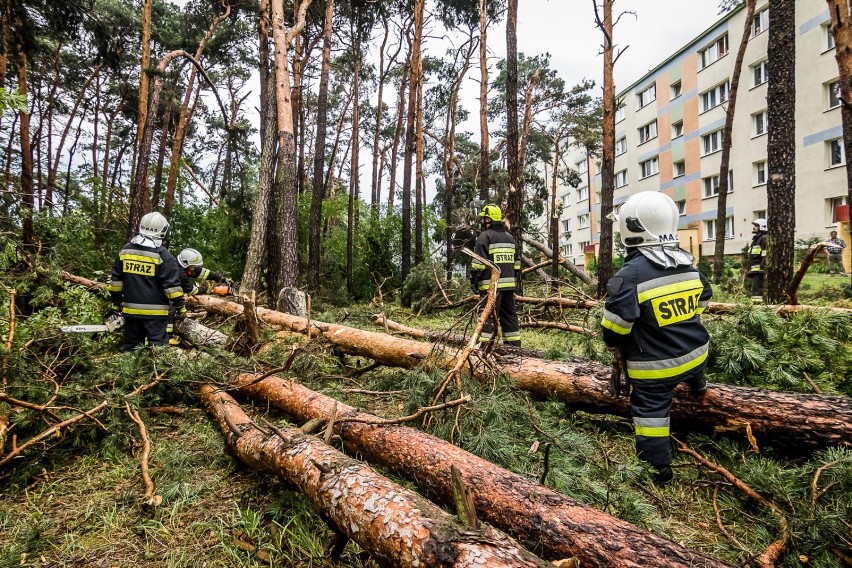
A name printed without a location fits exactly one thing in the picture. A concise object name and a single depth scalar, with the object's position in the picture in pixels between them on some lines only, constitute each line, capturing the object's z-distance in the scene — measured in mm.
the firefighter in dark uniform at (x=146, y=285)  4820
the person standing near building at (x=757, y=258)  9055
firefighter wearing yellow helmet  5543
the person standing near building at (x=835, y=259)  14689
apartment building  15969
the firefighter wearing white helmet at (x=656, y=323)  2621
